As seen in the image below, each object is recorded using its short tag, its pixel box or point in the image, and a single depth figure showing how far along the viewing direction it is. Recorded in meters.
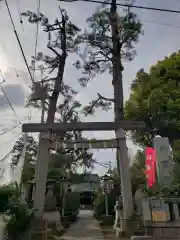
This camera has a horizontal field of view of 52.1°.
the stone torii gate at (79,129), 7.18
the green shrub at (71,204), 11.67
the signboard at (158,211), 4.77
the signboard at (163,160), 5.49
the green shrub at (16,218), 5.25
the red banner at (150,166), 5.75
